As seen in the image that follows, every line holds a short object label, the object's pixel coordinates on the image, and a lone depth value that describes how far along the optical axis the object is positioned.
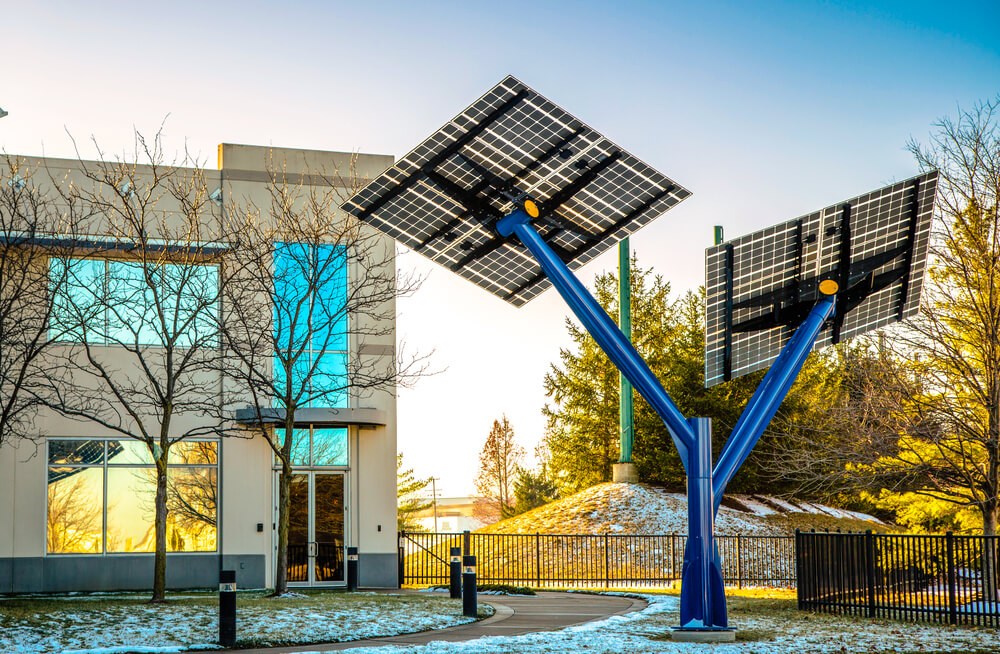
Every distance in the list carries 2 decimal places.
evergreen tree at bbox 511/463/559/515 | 58.83
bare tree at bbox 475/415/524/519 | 68.88
